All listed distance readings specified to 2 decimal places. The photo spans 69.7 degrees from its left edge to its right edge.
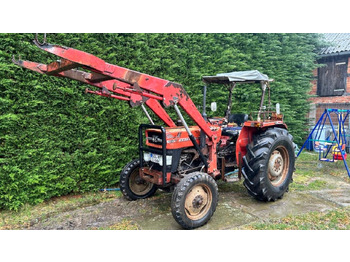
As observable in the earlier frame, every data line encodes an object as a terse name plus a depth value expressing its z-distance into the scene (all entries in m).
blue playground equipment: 5.89
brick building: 9.15
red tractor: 2.93
